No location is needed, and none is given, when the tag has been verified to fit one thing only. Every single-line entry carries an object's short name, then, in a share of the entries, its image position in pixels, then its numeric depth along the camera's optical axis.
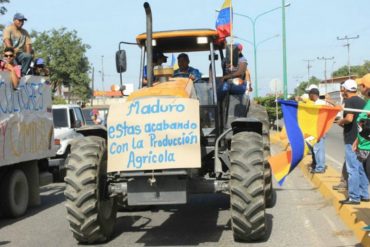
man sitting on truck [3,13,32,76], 11.16
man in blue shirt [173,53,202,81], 8.51
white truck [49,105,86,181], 13.91
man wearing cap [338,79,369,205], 8.39
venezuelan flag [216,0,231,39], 8.72
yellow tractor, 6.65
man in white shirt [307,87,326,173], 12.40
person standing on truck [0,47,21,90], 9.50
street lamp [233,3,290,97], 47.44
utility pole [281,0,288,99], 33.00
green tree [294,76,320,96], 158.69
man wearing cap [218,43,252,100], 8.26
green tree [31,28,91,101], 58.47
